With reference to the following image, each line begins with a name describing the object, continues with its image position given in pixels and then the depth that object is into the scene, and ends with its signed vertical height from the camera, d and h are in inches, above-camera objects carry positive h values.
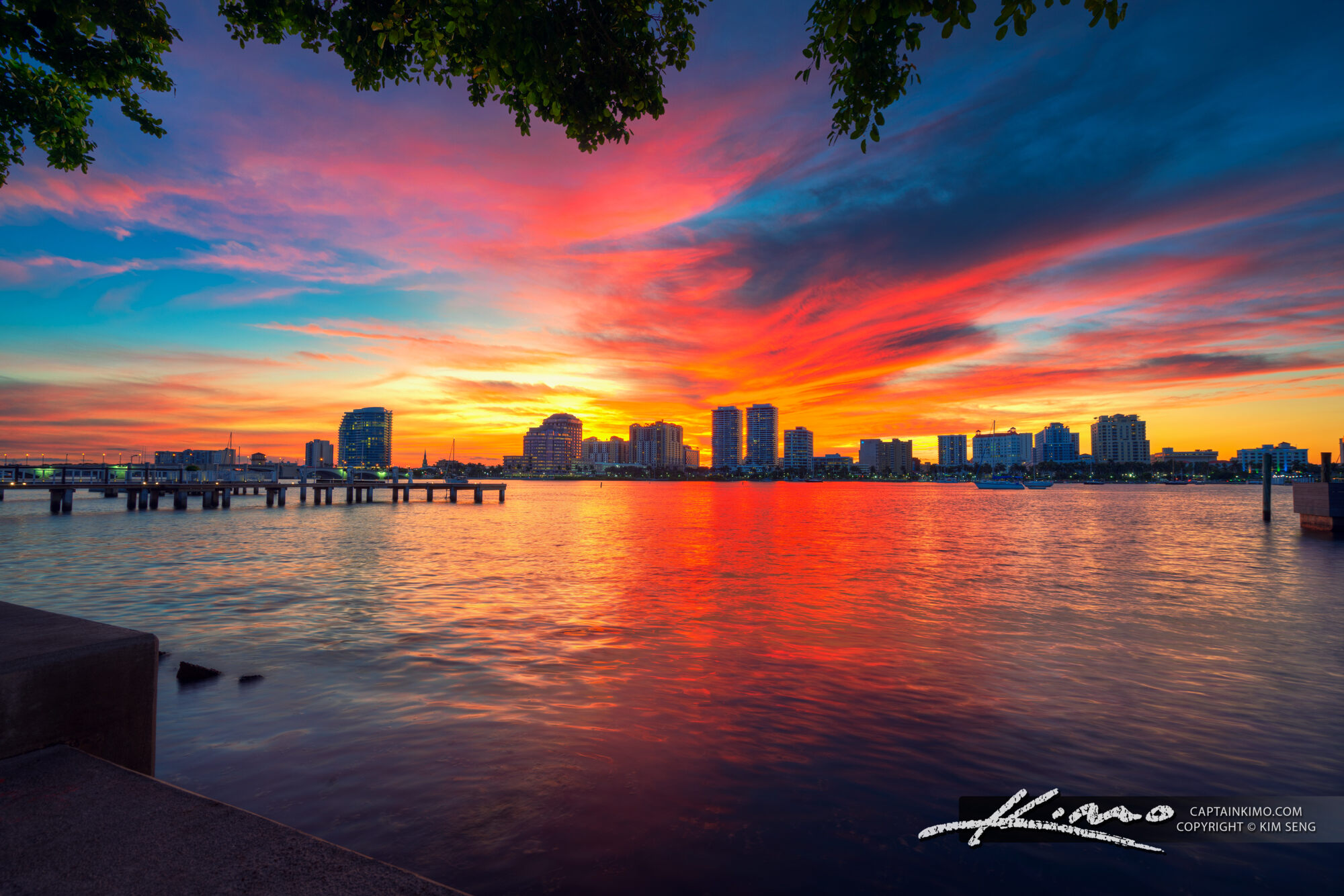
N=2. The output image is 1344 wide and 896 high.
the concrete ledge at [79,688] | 158.4 -60.6
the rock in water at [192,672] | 442.0 -146.7
